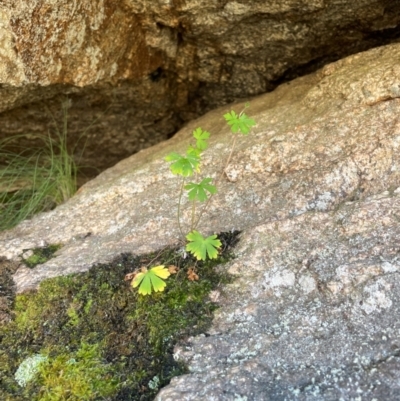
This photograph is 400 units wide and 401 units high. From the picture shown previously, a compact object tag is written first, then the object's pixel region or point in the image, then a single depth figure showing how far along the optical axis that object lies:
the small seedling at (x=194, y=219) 0.44
